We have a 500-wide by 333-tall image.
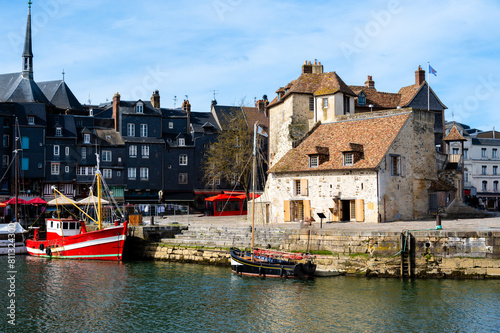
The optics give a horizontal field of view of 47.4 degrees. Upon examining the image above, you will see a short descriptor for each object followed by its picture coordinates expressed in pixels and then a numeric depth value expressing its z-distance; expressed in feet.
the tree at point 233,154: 192.95
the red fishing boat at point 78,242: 130.52
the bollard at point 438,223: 102.32
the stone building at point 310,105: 154.81
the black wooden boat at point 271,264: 97.71
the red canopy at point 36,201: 177.33
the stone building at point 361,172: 127.54
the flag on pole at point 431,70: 146.10
